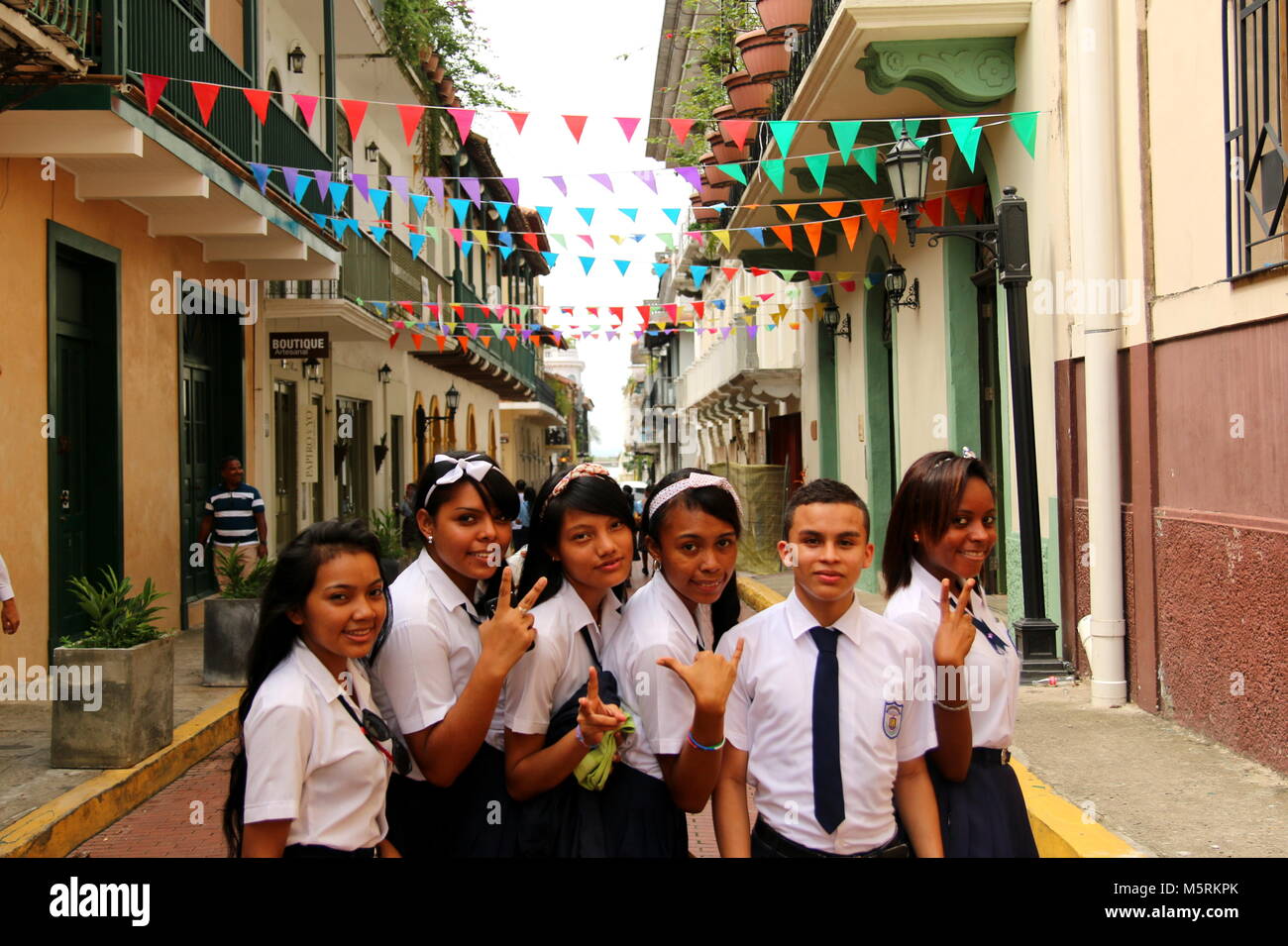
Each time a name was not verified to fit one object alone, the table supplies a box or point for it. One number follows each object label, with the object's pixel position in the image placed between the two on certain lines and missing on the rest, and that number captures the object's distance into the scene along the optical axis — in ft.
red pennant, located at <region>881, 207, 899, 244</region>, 38.23
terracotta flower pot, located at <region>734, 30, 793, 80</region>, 38.99
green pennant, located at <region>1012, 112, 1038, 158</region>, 27.78
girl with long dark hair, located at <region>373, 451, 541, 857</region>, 8.72
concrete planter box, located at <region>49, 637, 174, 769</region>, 20.77
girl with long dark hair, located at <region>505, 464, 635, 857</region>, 8.61
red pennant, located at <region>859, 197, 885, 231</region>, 35.41
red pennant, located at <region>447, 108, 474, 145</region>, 25.86
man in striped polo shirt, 37.50
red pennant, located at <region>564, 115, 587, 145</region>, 26.05
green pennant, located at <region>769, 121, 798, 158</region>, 29.76
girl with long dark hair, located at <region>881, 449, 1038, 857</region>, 9.12
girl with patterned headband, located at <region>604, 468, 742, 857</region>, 8.45
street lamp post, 25.30
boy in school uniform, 8.68
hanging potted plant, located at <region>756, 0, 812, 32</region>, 36.09
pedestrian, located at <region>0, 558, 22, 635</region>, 23.00
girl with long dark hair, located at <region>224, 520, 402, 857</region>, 8.03
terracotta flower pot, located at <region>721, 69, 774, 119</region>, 42.04
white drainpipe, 23.44
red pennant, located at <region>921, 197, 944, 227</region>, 36.63
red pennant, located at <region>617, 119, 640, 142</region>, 26.40
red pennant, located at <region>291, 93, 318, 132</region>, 26.76
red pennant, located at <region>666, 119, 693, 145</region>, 27.61
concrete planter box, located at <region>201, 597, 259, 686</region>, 28.37
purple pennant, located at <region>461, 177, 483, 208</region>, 29.72
